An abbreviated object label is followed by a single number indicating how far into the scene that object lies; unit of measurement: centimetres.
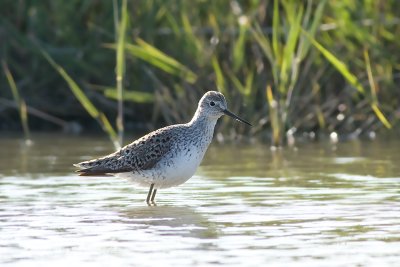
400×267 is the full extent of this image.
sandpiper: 849
